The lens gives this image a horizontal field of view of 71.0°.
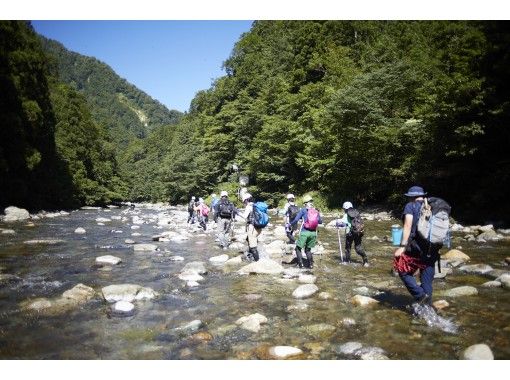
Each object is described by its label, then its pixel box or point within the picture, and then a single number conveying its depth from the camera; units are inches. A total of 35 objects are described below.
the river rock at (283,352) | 175.5
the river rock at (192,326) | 212.7
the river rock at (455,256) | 412.2
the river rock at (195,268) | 366.6
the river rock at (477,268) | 353.7
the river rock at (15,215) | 986.5
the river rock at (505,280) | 292.7
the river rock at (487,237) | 576.0
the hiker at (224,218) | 521.3
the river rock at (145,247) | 518.5
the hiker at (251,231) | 414.0
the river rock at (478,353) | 163.9
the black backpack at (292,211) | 466.0
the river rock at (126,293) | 270.4
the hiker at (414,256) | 218.4
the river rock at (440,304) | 245.6
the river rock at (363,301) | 257.7
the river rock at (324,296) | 274.0
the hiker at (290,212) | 467.3
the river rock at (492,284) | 296.7
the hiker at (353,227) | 389.4
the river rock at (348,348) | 178.3
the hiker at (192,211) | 914.1
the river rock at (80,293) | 267.3
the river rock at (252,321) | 212.8
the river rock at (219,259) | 435.1
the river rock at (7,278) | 324.2
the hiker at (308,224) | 358.6
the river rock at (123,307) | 243.5
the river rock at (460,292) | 274.4
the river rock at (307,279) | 329.0
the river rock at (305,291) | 281.4
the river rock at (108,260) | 418.2
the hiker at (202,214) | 822.7
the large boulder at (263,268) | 371.9
